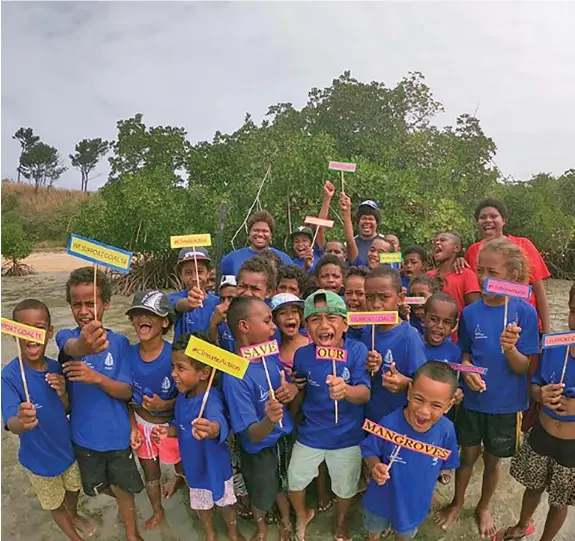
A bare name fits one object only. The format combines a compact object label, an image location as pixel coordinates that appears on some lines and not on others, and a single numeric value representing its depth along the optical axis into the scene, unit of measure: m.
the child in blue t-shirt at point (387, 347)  2.72
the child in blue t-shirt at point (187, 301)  3.46
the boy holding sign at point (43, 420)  2.54
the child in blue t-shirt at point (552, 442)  2.47
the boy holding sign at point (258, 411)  2.58
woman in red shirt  3.60
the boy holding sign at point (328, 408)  2.73
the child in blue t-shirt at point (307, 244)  4.51
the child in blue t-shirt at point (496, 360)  2.82
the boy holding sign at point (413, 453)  2.33
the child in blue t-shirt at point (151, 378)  2.78
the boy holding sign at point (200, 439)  2.59
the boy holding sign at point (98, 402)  2.68
